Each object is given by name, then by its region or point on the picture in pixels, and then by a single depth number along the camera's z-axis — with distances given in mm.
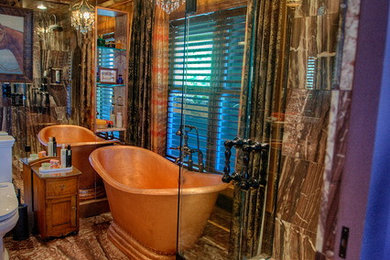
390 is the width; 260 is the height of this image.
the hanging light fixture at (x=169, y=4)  3027
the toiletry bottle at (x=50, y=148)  3489
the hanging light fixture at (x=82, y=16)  3594
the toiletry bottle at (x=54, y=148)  3508
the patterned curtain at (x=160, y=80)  3646
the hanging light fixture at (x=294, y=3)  1508
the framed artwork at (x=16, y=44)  3607
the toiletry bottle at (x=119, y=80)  4223
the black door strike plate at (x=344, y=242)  1067
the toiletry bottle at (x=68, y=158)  3270
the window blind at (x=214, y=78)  2369
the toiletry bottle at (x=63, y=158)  3258
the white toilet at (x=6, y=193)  2472
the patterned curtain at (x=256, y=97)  1967
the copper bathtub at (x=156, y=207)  2475
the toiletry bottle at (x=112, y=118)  4352
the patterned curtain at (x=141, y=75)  3818
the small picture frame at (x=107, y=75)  4102
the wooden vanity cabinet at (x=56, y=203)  3016
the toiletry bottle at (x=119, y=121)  4328
